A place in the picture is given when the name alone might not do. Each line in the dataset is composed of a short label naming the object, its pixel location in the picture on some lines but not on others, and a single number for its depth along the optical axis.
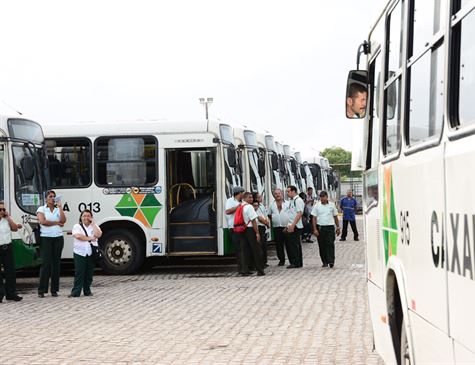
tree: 171.38
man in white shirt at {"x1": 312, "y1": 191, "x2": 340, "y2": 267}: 21.47
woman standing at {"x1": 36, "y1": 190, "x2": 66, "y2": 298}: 17.14
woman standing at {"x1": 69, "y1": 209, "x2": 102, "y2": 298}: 16.80
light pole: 43.94
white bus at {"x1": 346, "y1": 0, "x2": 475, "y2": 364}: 4.32
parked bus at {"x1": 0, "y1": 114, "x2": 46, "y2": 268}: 18.55
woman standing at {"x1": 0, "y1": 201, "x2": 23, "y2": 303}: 16.22
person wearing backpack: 20.12
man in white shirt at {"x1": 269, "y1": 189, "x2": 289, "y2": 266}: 22.33
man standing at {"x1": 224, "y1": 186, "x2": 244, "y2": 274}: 20.56
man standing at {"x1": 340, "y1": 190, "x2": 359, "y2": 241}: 34.62
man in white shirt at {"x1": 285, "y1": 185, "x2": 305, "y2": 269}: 21.62
